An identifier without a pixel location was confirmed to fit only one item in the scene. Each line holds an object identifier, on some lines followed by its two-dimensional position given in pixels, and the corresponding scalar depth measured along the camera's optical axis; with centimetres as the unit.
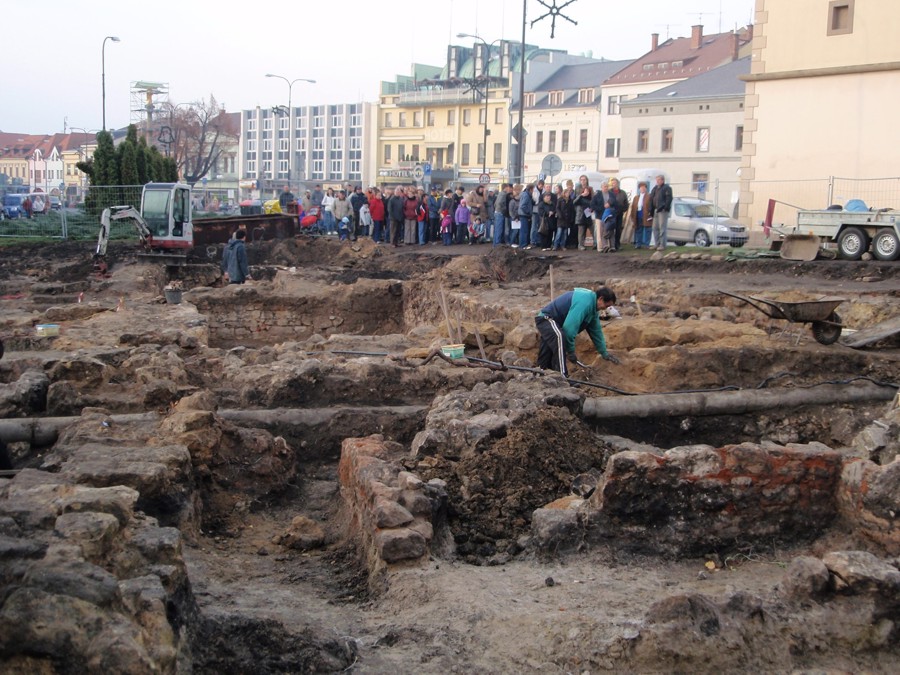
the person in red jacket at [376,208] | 2717
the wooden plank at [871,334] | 1212
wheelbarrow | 1156
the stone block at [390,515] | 593
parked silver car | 2470
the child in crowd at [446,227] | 2586
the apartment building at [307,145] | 8756
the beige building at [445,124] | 7075
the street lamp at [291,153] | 9331
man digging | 1071
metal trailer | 1777
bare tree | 6412
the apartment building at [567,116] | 6272
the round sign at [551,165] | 2459
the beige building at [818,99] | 2313
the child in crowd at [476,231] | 2575
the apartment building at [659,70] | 5872
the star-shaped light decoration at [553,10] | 2489
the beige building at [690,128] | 4647
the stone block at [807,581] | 496
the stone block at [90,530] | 445
